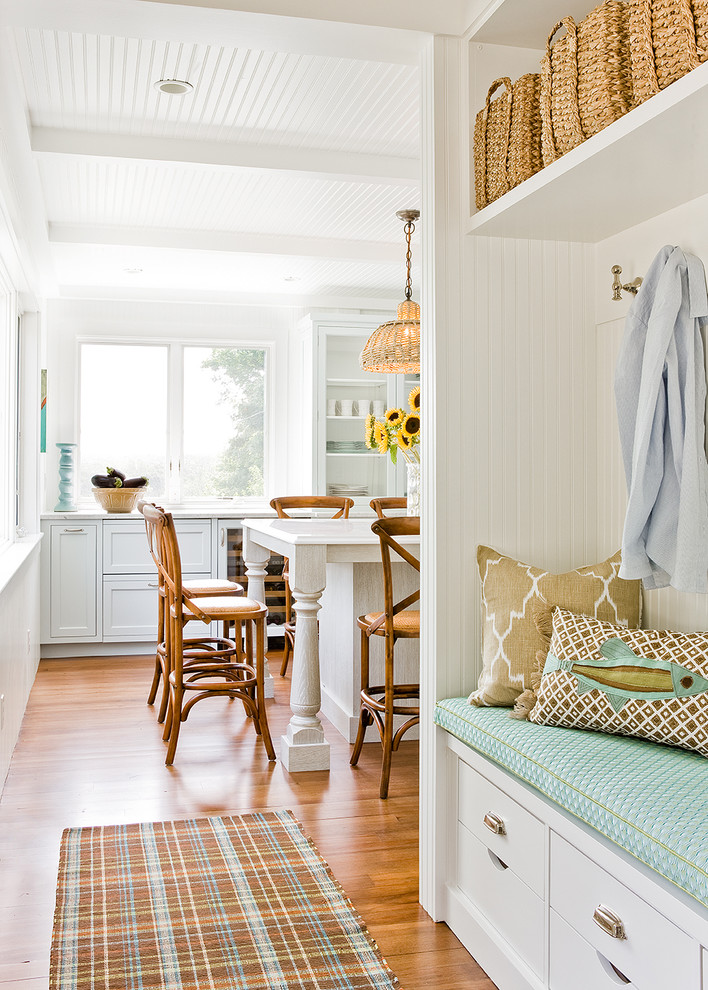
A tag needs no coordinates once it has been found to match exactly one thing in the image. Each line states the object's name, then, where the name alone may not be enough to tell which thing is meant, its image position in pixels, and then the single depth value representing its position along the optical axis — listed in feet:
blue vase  19.85
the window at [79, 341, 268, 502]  21.07
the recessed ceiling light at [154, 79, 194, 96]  10.52
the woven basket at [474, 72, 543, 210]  7.00
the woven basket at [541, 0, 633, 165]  5.84
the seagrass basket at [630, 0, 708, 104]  5.05
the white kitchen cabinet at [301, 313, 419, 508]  20.61
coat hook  7.39
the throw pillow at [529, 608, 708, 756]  5.74
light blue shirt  6.11
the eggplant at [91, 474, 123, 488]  19.77
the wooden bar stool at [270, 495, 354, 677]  17.17
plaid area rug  6.57
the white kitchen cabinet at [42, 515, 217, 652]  18.98
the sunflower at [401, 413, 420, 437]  13.57
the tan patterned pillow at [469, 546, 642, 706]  7.04
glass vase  13.78
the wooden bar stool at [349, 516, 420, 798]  10.46
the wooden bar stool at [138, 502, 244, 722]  13.55
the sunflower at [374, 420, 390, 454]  14.19
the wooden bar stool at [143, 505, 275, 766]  11.65
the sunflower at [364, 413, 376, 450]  14.64
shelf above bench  5.15
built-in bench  4.53
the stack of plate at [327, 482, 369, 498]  20.79
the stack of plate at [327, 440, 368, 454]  20.85
